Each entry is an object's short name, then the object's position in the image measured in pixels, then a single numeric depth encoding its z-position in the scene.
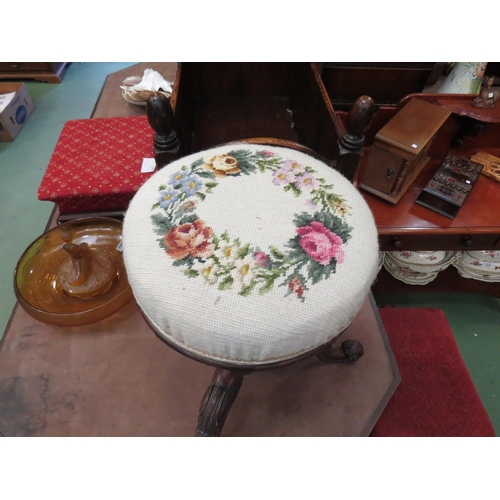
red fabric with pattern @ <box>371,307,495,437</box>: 0.92
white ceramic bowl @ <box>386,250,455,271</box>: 1.26
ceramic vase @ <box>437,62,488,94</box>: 1.30
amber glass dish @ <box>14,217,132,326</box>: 0.87
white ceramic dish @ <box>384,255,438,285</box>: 1.34
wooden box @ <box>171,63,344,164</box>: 1.21
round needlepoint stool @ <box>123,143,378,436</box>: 0.51
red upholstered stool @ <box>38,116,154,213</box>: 1.16
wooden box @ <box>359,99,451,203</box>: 1.03
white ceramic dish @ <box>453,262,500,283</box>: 1.33
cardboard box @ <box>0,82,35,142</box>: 1.89
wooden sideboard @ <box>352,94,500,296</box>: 1.11
